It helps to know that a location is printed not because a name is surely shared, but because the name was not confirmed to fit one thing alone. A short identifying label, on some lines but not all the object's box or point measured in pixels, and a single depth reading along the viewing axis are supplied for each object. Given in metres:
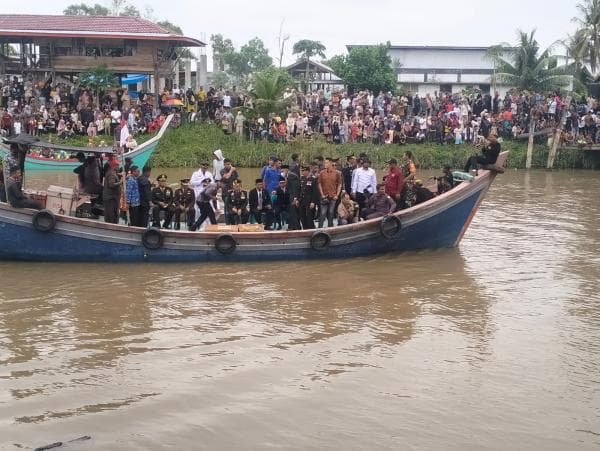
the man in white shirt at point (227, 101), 31.02
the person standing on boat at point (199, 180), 13.73
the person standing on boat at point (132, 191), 12.88
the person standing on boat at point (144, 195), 13.00
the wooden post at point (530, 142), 29.35
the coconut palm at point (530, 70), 32.28
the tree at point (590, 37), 33.38
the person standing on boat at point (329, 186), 13.77
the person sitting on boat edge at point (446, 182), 14.38
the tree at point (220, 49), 68.67
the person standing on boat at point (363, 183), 14.09
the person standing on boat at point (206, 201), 13.46
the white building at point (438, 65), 49.56
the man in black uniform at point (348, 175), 14.59
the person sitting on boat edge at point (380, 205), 13.52
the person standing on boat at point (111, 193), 12.84
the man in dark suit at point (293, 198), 13.50
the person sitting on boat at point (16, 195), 12.24
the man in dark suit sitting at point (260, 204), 13.79
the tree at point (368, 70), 39.56
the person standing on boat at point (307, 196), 13.66
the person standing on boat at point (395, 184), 13.89
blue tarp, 32.53
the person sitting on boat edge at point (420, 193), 14.04
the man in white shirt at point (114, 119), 28.70
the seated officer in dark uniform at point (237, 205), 13.68
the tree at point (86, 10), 73.62
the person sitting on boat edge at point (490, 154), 13.68
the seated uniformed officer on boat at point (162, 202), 13.60
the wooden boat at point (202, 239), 12.50
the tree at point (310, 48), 63.93
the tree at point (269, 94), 29.66
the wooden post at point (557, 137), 29.22
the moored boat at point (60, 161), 23.38
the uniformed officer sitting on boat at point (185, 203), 13.77
